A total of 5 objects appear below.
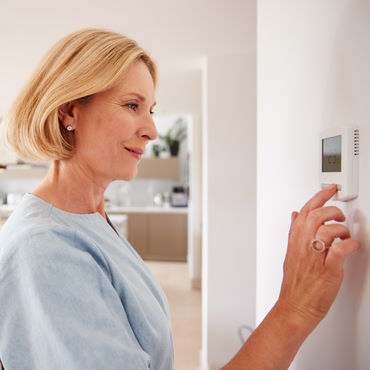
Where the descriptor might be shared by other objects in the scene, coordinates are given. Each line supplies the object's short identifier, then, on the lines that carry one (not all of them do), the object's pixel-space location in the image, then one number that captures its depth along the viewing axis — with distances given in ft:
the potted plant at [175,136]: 21.18
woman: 1.79
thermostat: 1.81
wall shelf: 20.61
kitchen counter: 19.99
